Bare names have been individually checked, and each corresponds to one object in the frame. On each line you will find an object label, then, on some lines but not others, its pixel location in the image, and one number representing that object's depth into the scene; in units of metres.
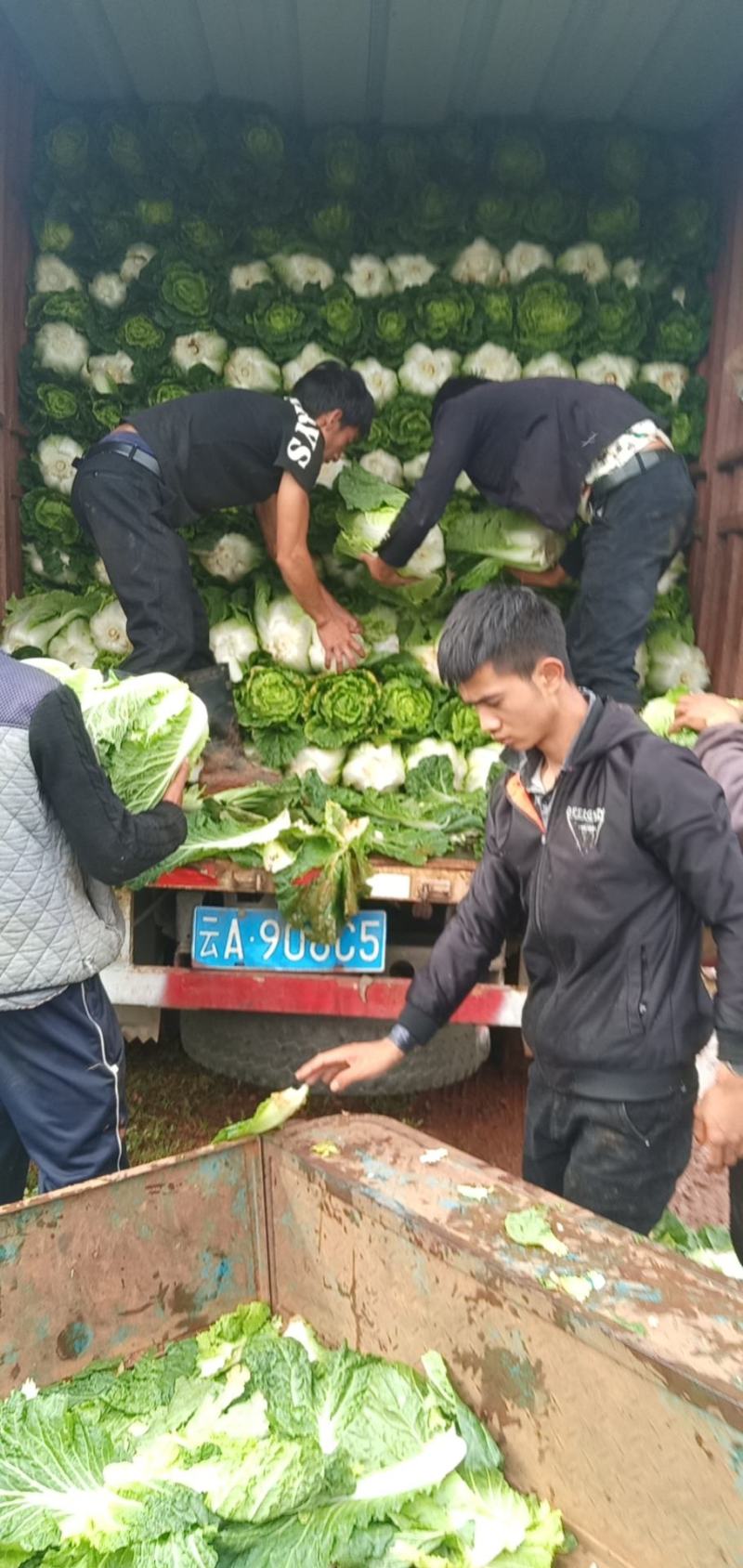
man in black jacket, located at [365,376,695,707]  4.07
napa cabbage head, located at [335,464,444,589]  4.71
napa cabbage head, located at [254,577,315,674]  4.64
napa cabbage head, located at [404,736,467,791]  4.23
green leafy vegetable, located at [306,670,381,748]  4.35
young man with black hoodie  1.94
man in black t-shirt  4.18
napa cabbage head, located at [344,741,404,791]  4.20
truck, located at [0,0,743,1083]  4.48
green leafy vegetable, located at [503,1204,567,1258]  1.58
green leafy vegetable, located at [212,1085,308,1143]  1.95
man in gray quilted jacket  2.34
